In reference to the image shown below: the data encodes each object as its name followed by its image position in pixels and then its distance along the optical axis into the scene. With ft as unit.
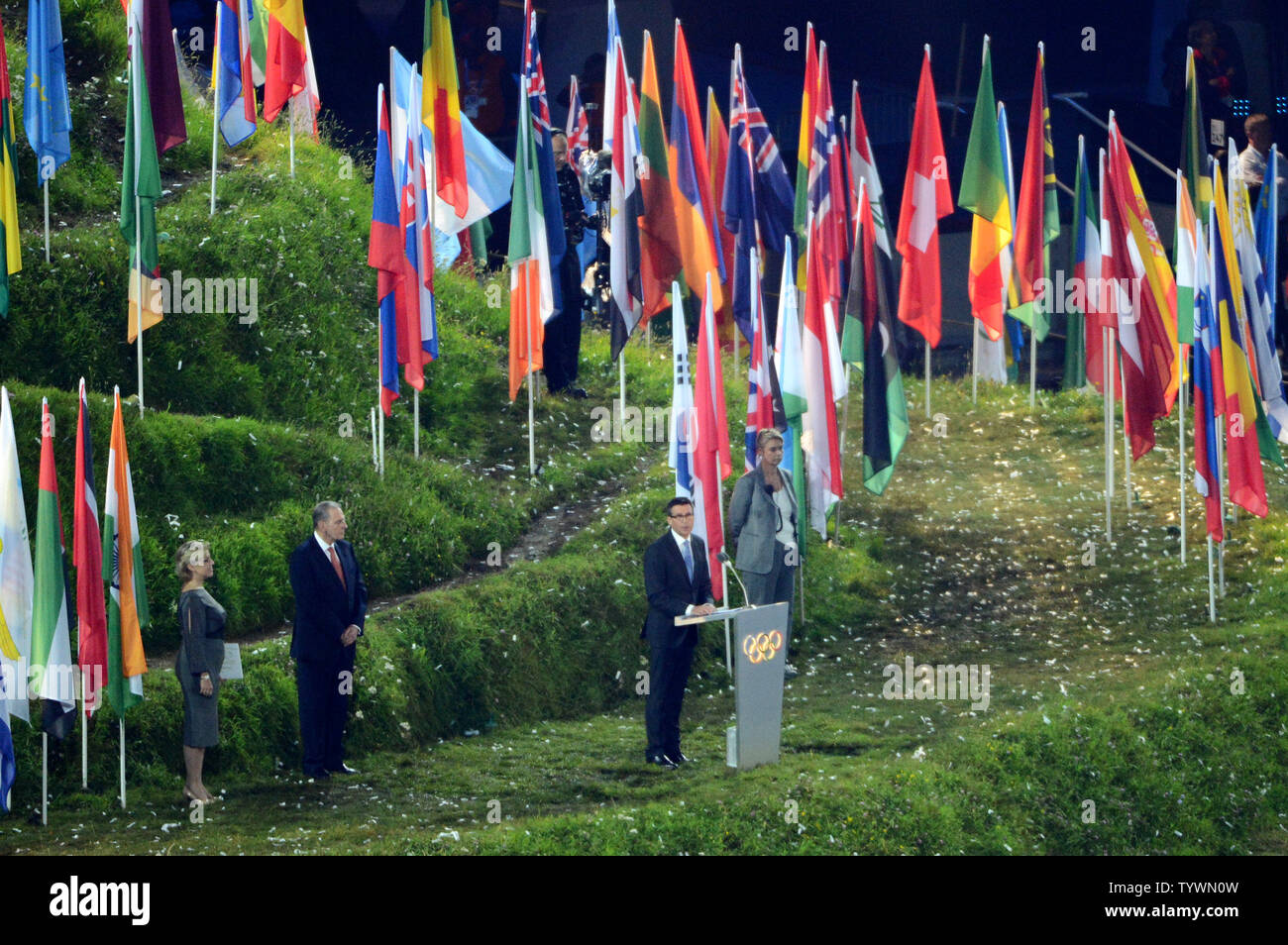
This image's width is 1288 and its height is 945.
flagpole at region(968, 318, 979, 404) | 76.55
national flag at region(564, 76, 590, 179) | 78.89
